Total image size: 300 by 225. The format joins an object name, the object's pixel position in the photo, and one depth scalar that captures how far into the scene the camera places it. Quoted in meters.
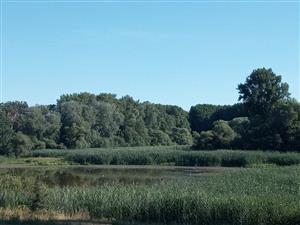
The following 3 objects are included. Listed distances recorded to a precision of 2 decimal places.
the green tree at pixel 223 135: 71.06
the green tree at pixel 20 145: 75.12
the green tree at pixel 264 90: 80.69
